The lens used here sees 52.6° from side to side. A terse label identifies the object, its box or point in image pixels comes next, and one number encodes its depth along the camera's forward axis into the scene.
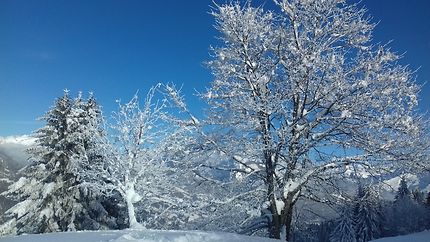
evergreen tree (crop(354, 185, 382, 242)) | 44.94
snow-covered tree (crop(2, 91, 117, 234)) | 22.23
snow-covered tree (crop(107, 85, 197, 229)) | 17.64
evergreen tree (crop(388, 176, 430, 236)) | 50.34
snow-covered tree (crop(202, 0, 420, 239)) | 10.87
